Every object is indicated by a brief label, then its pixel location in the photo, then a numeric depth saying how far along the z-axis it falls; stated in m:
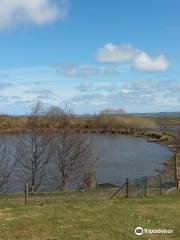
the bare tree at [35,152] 34.78
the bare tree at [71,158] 35.59
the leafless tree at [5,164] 33.07
